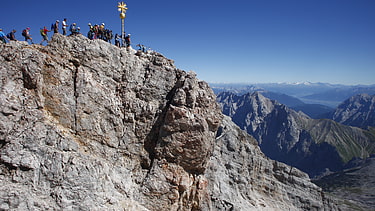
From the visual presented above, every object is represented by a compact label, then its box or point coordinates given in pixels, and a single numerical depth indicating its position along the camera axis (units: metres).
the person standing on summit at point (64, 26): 30.68
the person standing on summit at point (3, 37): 26.23
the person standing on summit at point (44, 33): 28.35
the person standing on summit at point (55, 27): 29.92
